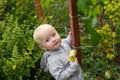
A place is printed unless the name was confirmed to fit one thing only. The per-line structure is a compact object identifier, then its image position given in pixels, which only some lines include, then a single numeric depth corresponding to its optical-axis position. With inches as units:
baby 62.5
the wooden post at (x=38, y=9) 78.3
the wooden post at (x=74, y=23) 49.1
